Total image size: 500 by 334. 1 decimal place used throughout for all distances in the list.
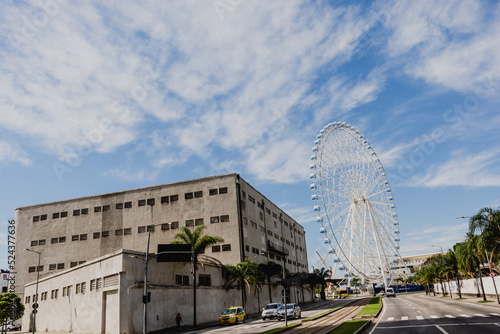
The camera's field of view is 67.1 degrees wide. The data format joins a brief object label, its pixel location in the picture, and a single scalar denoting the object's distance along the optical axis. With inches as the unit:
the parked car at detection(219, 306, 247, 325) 1737.2
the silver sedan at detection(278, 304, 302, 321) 1760.6
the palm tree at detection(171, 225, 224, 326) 1878.7
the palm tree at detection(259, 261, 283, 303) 2767.2
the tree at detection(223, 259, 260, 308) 2232.0
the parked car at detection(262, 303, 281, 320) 1868.8
